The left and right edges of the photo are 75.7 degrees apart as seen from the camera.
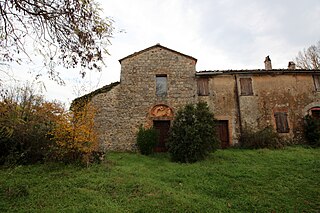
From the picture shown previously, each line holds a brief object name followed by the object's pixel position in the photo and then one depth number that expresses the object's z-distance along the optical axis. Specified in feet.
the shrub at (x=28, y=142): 28.20
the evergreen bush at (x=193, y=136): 31.94
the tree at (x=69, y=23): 12.76
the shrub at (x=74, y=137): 27.25
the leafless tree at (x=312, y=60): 69.29
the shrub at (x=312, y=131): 41.55
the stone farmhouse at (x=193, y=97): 43.27
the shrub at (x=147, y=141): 38.59
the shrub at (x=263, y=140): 39.83
